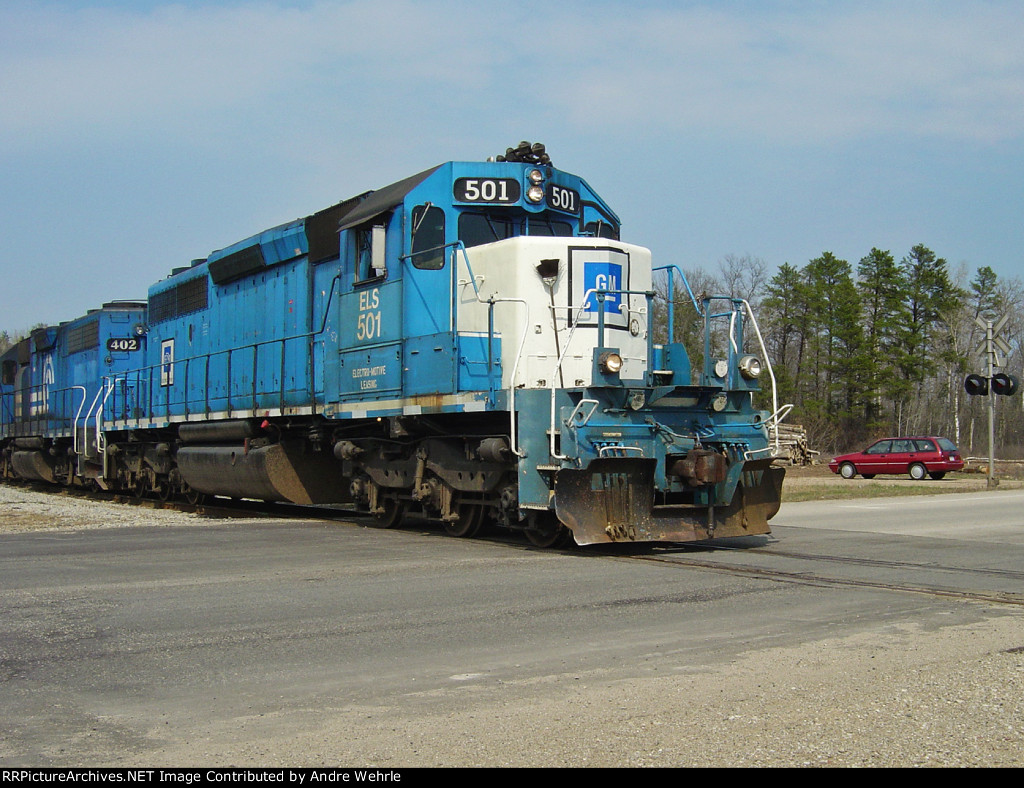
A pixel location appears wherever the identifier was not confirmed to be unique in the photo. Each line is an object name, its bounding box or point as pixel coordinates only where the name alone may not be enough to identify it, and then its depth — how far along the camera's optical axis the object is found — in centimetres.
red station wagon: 2977
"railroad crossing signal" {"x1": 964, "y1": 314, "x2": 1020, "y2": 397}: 2128
